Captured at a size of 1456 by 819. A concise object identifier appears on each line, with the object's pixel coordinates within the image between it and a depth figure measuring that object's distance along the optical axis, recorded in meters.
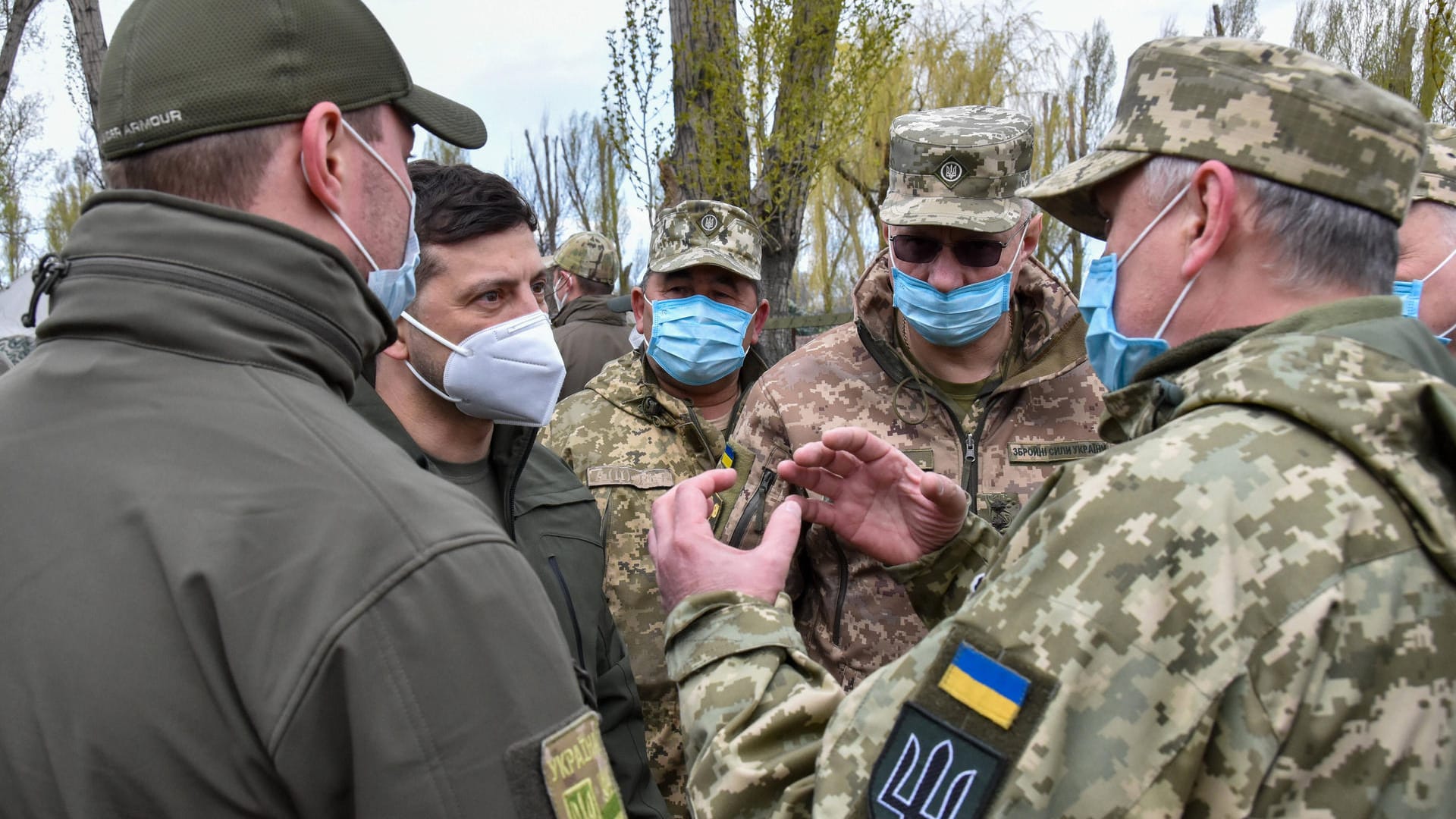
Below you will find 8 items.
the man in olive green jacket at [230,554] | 1.12
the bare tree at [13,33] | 9.96
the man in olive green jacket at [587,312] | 6.14
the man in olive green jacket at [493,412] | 2.77
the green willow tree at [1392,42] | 7.11
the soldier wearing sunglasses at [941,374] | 2.93
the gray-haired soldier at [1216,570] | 1.26
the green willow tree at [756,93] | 8.72
